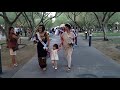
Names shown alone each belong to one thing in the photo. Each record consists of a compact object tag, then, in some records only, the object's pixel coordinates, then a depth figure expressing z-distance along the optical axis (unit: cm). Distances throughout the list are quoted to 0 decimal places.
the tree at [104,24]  1208
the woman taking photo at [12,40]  439
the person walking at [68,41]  397
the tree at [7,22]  781
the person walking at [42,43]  390
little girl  413
